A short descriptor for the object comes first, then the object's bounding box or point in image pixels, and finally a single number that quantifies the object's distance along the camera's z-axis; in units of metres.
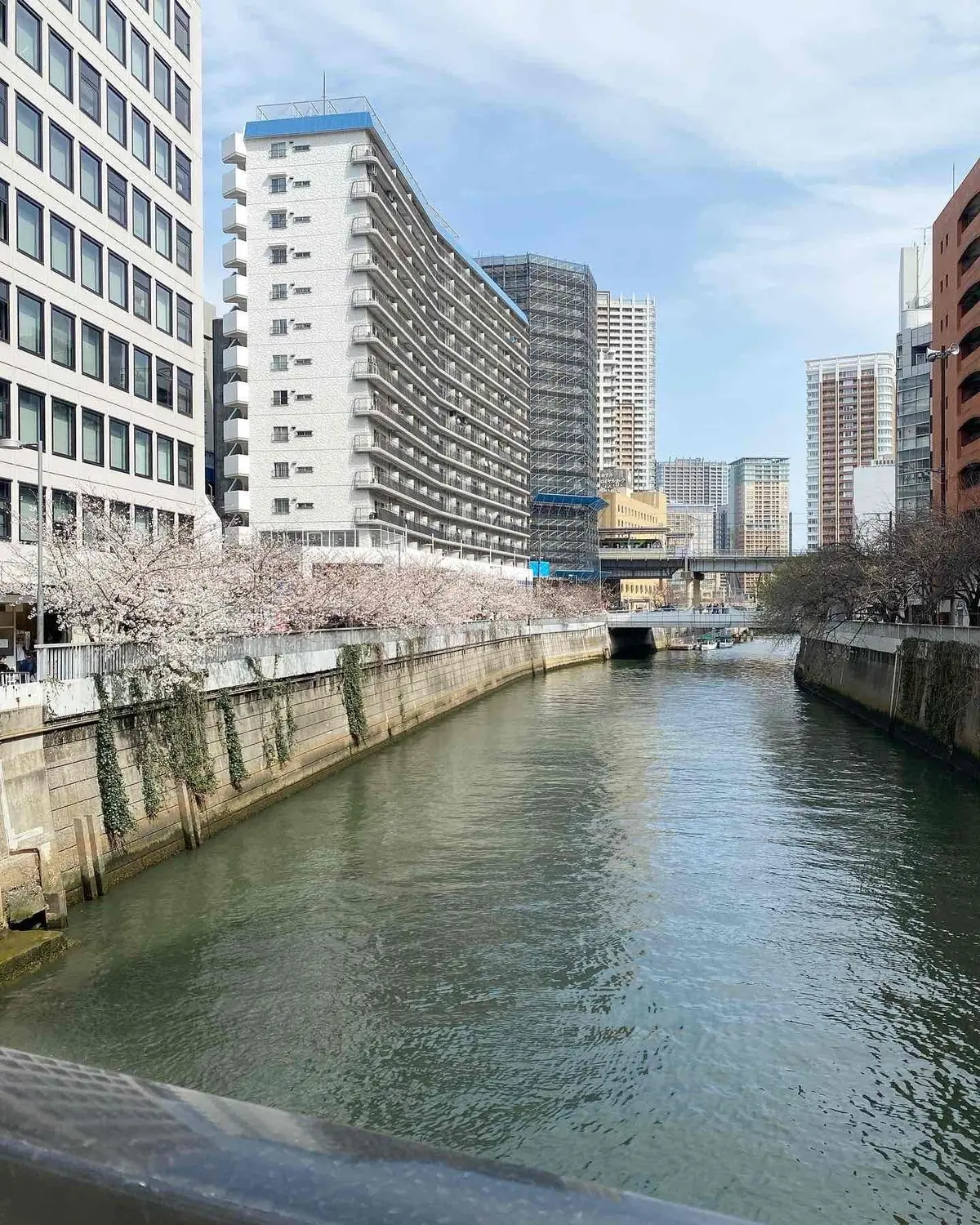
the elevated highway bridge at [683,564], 119.06
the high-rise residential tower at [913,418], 93.25
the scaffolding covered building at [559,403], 143.88
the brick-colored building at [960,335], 61.31
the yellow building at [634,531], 181.75
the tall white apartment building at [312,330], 83.00
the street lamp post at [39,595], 23.17
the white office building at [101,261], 32.78
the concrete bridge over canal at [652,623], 102.69
